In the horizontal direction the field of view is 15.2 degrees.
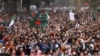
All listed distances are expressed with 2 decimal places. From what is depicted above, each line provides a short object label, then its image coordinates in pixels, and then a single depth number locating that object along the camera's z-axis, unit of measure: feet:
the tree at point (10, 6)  137.14
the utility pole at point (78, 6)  160.60
